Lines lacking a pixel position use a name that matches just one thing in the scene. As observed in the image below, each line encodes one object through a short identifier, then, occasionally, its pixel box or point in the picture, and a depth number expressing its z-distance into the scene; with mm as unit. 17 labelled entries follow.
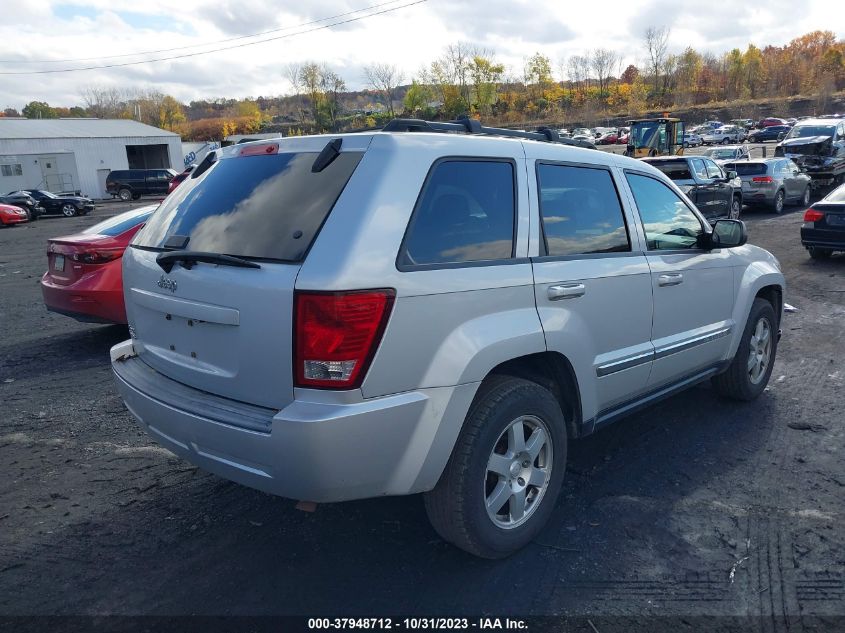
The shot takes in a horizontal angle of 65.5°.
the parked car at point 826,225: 11164
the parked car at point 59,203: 32156
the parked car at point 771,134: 58544
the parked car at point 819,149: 22938
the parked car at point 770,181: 19000
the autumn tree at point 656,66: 110562
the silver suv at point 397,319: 2598
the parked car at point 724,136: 60156
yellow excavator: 27828
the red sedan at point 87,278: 6820
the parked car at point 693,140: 58531
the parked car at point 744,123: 72062
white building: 44844
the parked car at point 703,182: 15984
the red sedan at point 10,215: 27484
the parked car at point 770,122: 68200
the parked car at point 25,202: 30484
